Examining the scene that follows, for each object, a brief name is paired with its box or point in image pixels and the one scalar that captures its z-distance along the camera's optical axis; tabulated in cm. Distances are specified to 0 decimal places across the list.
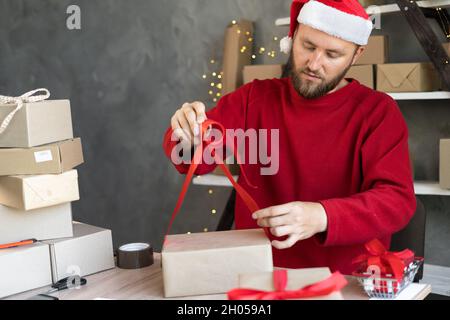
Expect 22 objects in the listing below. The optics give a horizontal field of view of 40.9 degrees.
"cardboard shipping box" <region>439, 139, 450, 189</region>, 228
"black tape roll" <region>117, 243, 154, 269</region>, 142
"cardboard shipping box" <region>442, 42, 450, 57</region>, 227
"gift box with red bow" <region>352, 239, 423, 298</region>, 113
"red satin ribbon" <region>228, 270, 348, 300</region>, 90
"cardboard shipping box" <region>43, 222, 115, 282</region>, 137
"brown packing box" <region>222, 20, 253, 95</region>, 283
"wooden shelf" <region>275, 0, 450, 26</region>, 229
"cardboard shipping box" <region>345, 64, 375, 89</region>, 243
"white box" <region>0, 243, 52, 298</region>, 128
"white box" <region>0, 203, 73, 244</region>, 140
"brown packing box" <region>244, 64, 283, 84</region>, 266
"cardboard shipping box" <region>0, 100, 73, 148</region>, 150
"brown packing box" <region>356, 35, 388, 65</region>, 241
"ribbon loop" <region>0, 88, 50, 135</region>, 149
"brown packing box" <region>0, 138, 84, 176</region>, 147
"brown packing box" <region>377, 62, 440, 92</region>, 235
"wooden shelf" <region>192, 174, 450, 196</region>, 234
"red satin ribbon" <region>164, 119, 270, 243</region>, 123
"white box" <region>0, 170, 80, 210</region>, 140
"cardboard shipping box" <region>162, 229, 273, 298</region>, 112
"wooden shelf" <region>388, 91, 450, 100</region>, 229
